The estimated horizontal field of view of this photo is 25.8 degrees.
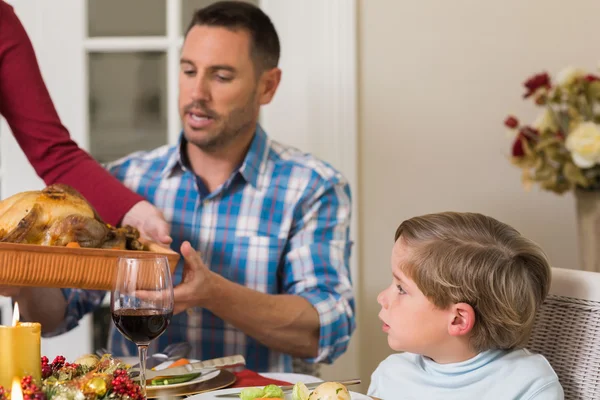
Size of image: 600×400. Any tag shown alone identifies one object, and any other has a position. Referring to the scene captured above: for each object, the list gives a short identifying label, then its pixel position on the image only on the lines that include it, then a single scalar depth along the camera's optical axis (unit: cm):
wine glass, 134
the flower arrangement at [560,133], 210
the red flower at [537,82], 216
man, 203
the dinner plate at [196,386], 141
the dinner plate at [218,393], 136
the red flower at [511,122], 218
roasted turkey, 159
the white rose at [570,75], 212
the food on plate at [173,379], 144
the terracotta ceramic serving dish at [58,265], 153
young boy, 148
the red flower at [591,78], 212
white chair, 150
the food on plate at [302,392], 128
